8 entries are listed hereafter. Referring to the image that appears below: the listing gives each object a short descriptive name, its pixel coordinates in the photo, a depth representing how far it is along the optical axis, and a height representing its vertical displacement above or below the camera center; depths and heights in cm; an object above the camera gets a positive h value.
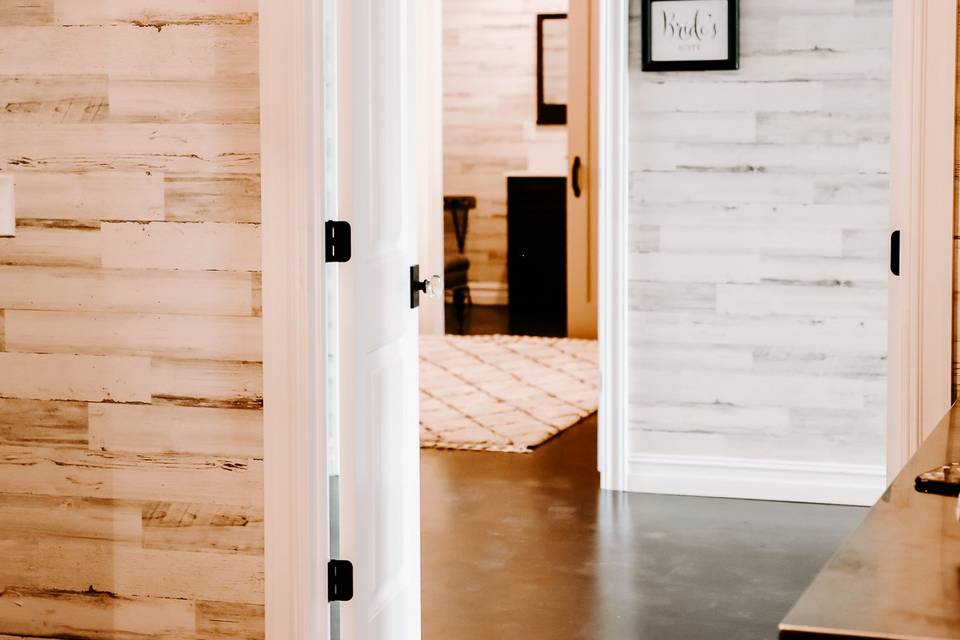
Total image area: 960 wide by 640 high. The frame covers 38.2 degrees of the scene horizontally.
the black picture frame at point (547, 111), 1098 +95
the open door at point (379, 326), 286 -20
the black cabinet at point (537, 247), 1053 -13
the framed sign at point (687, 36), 516 +72
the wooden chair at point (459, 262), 1043 -23
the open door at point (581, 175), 895 +36
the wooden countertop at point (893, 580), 124 -35
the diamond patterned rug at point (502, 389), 635 -85
